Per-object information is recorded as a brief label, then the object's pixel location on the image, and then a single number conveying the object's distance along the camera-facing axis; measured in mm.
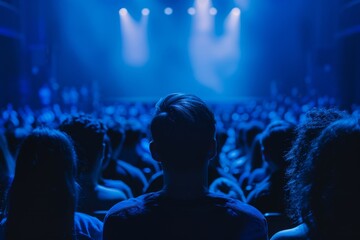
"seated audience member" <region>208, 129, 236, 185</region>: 3451
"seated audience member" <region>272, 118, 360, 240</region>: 1436
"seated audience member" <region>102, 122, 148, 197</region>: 3705
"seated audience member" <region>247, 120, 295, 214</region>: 2869
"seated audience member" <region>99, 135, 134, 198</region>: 3162
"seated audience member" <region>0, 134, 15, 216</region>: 2672
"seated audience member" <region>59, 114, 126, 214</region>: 2547
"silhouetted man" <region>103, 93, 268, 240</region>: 1496
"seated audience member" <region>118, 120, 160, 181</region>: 4562
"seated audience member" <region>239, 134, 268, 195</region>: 3629
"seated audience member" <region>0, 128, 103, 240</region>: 1570
